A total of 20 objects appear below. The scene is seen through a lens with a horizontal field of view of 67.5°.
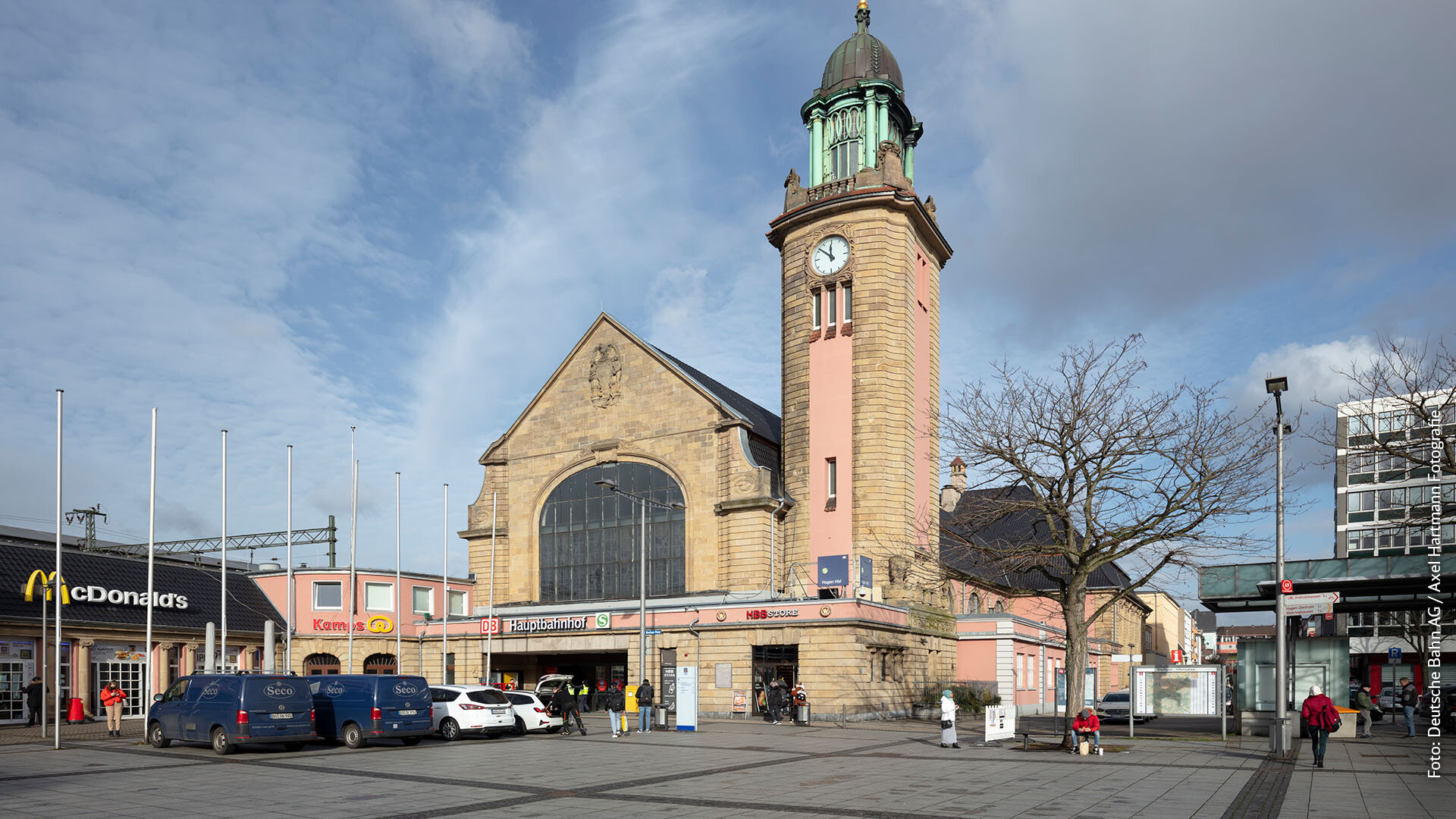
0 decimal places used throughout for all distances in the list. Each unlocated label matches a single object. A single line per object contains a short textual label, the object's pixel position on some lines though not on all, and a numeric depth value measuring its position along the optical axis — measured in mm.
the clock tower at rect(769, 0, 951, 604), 47312
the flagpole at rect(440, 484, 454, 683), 48625
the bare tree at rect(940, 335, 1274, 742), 29125
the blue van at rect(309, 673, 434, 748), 28438
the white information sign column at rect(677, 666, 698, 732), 34250
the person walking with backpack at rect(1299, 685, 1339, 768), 22344
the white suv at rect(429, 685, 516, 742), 31656
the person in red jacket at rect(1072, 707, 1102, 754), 26531
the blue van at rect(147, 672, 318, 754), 26453
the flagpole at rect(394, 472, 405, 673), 50094
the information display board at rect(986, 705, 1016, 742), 30125
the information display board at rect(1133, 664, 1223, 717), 36781
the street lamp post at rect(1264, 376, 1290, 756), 25250
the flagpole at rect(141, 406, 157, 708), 32444
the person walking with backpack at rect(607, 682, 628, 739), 32406
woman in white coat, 28594
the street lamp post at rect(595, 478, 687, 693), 36500
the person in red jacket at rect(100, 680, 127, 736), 33500
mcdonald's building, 40375
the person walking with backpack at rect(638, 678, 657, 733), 34031
